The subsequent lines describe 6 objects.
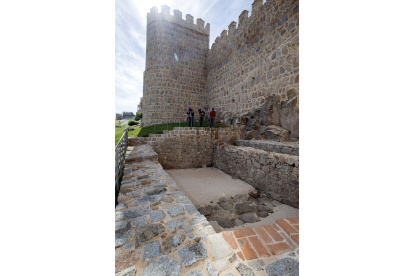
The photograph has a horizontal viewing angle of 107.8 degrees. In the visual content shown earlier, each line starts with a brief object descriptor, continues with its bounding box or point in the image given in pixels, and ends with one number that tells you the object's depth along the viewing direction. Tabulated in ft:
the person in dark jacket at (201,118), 31.61
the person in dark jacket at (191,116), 30.42
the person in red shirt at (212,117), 29.81
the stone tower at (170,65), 37.73
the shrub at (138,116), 60.97
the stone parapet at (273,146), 16.67
